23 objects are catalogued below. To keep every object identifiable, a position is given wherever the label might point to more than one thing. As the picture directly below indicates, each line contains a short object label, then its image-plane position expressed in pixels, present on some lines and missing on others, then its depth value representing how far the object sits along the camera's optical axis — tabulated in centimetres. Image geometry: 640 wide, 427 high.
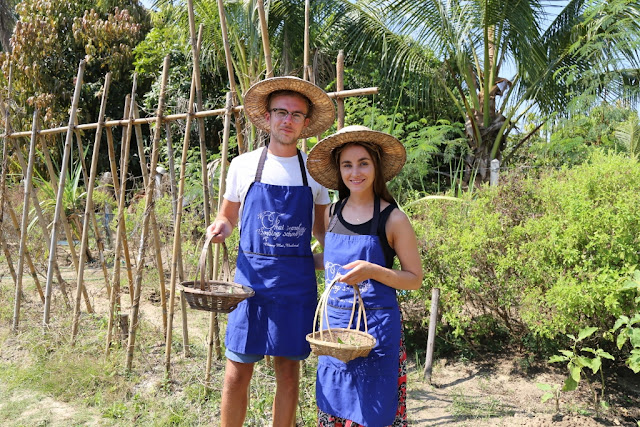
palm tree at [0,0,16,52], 1565
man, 223
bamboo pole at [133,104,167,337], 396
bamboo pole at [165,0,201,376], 322
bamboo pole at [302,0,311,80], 299
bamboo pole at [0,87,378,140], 277
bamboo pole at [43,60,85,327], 405
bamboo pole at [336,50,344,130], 289
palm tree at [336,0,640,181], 670
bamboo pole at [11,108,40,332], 438
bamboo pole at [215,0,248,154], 309
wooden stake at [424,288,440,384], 354
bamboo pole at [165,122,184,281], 360
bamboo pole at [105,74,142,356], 373
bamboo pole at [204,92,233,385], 311
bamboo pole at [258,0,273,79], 291
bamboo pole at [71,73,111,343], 394
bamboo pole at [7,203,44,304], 477
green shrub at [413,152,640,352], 298
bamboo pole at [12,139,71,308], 452
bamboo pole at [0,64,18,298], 448
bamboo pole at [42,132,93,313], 443
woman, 192
